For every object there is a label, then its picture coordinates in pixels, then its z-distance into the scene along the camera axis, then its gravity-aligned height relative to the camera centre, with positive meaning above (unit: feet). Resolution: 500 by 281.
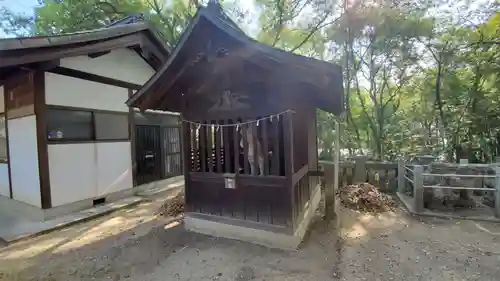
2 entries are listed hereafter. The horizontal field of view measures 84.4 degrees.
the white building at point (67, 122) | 17.26 +1.29
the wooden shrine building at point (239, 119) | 12.09 +0.74
